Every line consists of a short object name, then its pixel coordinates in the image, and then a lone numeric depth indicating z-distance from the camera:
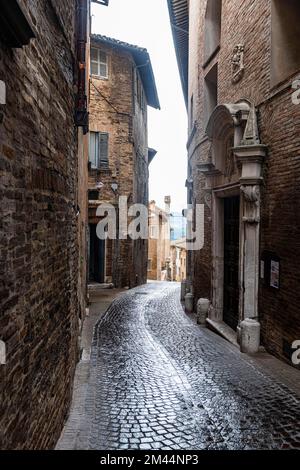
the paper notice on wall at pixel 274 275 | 6.98
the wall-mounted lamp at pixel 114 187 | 17.36
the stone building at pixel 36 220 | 2.51
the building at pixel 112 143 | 17.27
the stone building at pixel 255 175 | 6.68
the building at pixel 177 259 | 48.68
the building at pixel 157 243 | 37.04
